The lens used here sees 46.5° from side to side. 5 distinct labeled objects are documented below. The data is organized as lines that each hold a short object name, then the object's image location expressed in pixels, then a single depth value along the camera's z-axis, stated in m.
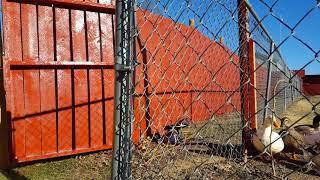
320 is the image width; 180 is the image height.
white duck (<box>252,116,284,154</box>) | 3.36
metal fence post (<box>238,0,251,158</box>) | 3.74
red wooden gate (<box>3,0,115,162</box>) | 3.89
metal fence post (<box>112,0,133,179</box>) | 1.74
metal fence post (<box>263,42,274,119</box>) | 4.70
